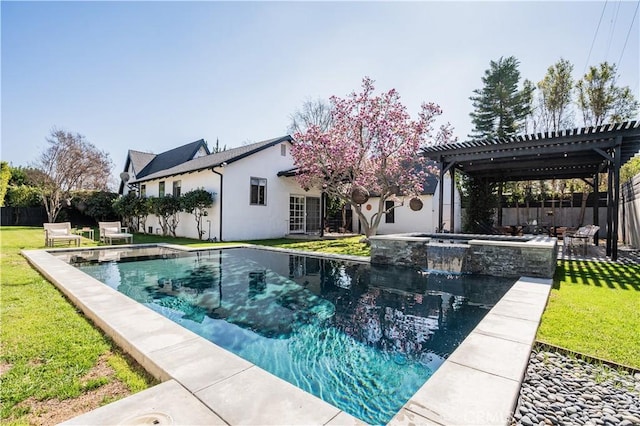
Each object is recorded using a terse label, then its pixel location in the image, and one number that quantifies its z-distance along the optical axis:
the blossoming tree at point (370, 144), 13.95
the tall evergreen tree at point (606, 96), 21.88
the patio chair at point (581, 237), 11.22
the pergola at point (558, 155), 9.42
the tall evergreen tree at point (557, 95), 24.66
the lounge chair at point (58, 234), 12.44
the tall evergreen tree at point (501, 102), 26.39
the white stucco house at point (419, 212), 19.53
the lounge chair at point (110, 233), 13.74
